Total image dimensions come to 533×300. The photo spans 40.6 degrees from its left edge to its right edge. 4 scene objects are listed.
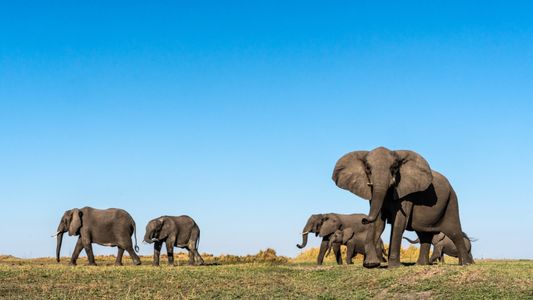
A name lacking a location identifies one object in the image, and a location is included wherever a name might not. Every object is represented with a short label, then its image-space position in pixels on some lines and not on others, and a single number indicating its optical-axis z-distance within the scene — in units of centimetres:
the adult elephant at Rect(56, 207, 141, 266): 3397
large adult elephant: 2256
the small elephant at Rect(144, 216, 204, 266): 3534
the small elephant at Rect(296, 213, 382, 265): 3550
